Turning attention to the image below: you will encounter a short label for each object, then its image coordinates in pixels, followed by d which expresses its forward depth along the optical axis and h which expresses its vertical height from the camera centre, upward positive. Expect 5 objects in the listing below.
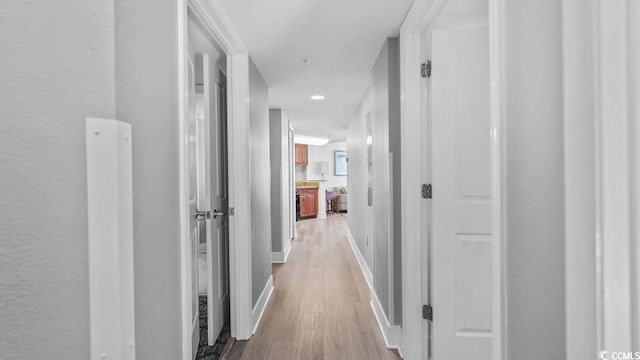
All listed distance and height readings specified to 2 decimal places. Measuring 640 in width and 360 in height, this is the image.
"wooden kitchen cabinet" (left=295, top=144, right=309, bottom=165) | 9.59 +0.67
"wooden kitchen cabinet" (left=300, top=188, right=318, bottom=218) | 8.98 -0.66
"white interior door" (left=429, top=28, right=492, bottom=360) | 1.92 -0.13
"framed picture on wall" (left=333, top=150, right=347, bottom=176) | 10.58 +0.50
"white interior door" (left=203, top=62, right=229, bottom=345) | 2.22 -0.19
